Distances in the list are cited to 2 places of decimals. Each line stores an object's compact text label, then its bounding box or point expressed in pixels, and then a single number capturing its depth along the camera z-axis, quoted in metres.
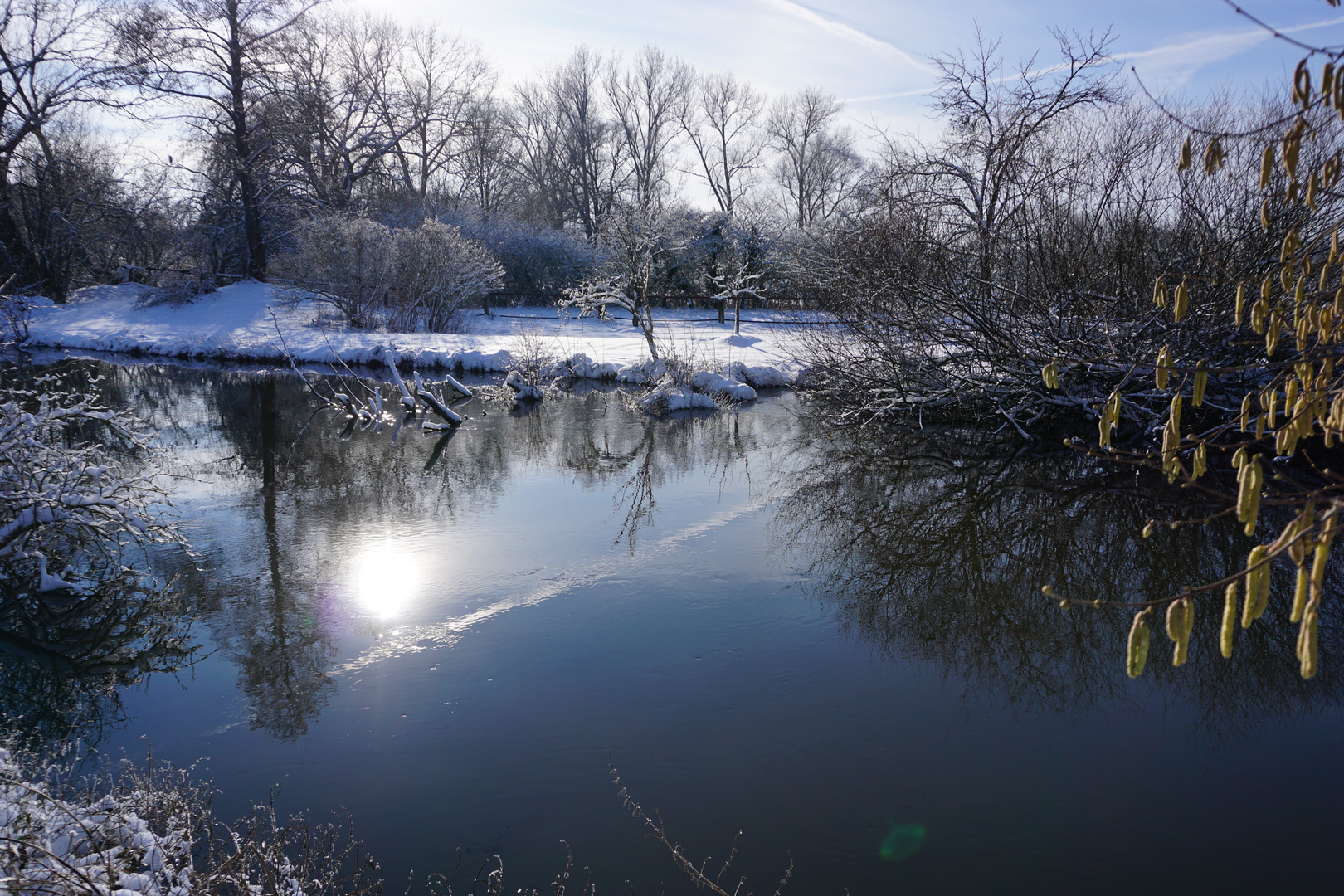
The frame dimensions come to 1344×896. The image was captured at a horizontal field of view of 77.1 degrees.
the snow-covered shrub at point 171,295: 26.39
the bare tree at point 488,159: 35.69
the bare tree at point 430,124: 33.06
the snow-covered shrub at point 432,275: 22.86
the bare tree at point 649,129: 41.31
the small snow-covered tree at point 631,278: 17.25
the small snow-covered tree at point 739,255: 26.56
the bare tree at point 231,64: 26.47
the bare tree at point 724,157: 40.03
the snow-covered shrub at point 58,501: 6.21
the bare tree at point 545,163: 42.00
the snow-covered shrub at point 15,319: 21.16
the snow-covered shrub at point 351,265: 22.11
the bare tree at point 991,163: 12.35
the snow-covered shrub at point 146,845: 2.76
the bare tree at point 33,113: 25.67
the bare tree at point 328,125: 28.03
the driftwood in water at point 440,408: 13.84
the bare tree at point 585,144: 41.41
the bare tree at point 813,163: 42.81
